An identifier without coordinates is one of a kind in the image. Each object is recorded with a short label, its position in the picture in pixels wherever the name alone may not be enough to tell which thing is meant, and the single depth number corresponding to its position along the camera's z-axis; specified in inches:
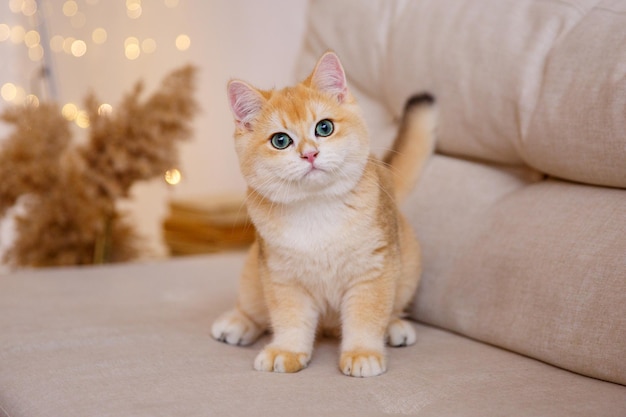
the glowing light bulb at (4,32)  145.7
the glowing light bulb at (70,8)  144.3
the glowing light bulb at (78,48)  146.4
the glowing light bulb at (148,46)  148.0
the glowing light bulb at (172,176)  103.4
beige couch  46.4
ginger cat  52.5
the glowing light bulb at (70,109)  137.3
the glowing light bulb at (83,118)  101.9
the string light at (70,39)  144.5
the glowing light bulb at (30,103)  102.4
